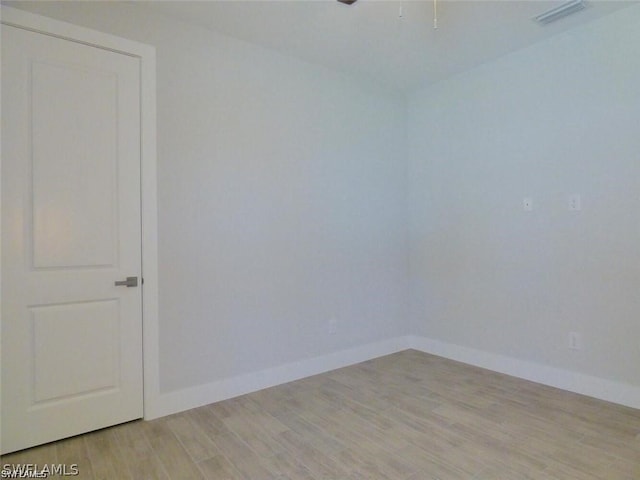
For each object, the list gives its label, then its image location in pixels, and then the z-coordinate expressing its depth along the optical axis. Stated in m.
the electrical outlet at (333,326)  3.45
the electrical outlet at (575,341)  2.86
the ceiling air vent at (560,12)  2.51
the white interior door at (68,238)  2.10
